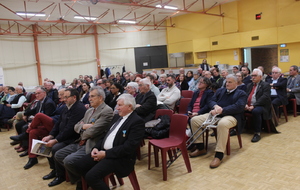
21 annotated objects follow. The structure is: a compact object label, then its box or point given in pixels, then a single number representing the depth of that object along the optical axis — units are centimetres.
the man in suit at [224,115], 315
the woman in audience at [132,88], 418
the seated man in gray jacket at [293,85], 515
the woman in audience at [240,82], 426
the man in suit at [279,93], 464
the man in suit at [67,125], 305
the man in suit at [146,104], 357
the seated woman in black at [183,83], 632
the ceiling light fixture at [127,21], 1146
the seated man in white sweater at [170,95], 441
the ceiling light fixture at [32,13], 928
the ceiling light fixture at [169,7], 989
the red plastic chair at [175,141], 276
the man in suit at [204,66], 1063
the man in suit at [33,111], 401
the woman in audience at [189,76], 719
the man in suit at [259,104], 395
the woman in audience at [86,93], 562
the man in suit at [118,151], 223
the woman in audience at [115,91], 445
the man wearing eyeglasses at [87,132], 265
